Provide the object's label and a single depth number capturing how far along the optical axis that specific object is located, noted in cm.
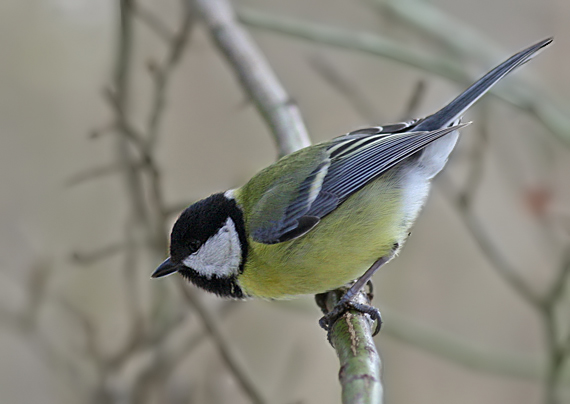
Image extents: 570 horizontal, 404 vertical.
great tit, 462
